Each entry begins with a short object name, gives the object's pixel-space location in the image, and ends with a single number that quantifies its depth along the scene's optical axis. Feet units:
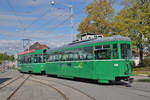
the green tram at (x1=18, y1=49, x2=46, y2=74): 78.39
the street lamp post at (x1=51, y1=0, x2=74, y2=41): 81.65
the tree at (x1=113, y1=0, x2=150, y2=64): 87.92
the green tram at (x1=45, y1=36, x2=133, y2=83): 40.91
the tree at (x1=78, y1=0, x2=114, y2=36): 112.16
